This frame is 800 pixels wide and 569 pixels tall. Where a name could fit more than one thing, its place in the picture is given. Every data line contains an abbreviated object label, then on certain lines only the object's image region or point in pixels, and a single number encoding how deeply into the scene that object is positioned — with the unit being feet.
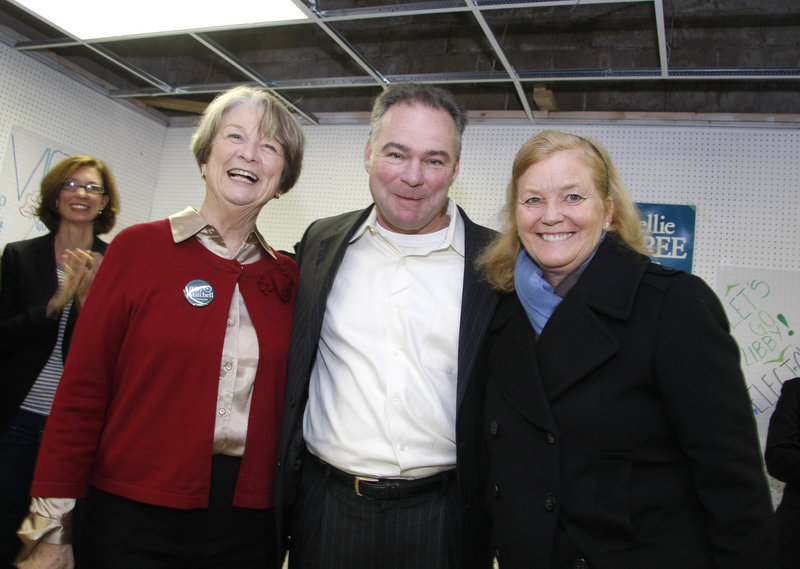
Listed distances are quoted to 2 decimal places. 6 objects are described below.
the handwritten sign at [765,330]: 11.60
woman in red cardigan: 4.59
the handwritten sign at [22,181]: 12.50
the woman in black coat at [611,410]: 3.86
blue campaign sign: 12.35
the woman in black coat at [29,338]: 7.45
